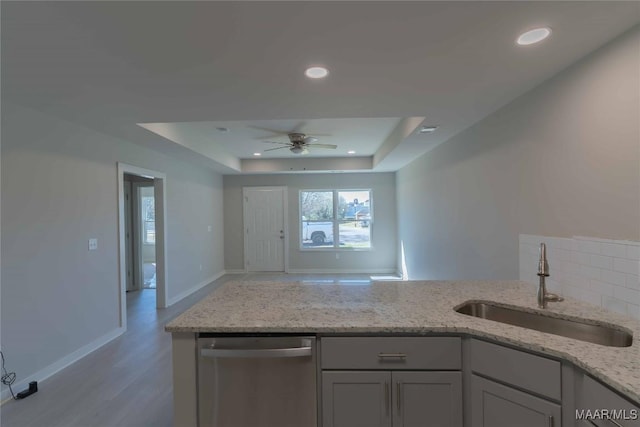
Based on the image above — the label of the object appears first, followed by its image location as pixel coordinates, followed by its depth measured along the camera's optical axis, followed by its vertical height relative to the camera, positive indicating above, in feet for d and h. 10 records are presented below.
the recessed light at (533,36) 4.95 +2.92
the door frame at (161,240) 14.73 -1.38
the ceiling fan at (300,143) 13.75 +3.23
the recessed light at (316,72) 6.23 +2.94
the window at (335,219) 22.93 -0.72
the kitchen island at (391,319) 3.69 -1.82
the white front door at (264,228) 22.97 -1.33
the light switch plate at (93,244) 10.30 -1.08
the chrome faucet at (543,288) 5.53 -1.53
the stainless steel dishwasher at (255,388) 4.70 -2.80
